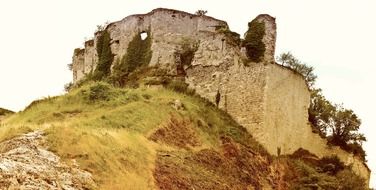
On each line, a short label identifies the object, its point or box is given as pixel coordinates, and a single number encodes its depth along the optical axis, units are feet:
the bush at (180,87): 116.88
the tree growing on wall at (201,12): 134.69
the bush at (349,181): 107.34
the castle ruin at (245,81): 110.42
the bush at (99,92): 105.40
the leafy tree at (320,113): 130.72
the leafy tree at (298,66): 155.35
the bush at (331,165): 115.44
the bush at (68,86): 151.08
